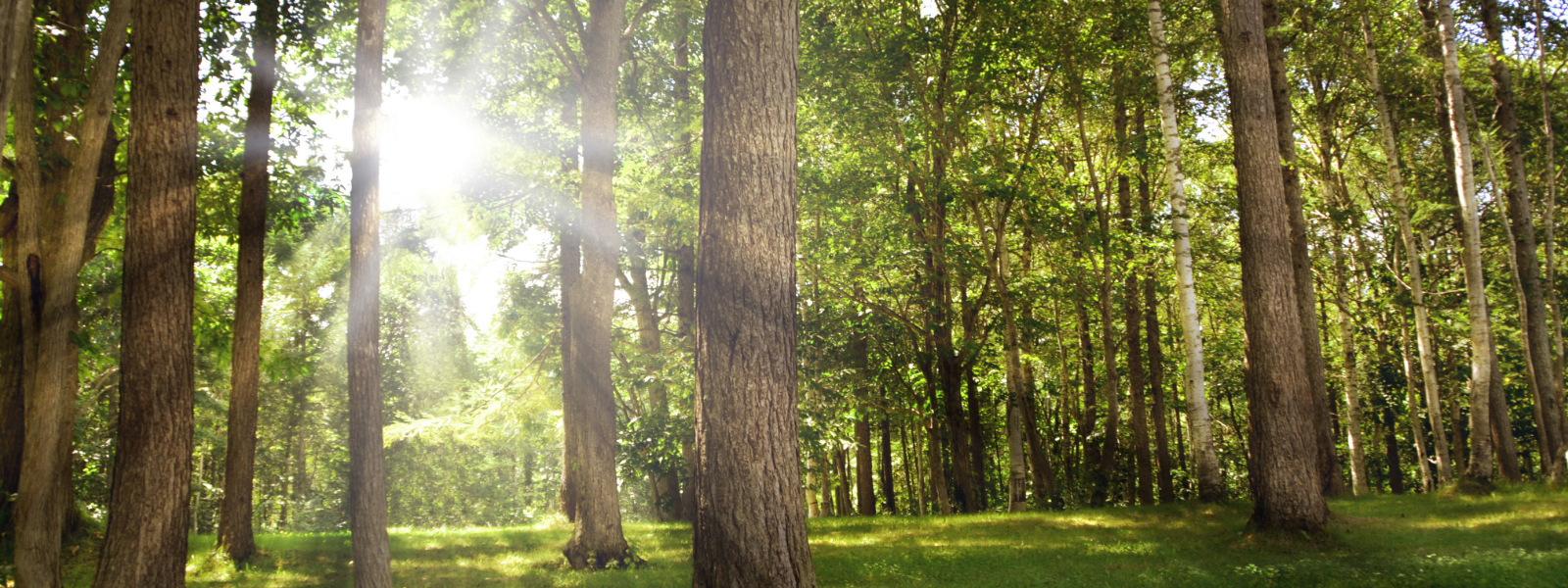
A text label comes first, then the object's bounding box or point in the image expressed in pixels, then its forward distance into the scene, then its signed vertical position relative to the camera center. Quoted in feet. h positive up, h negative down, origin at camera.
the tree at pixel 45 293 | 25.02 +5.35
